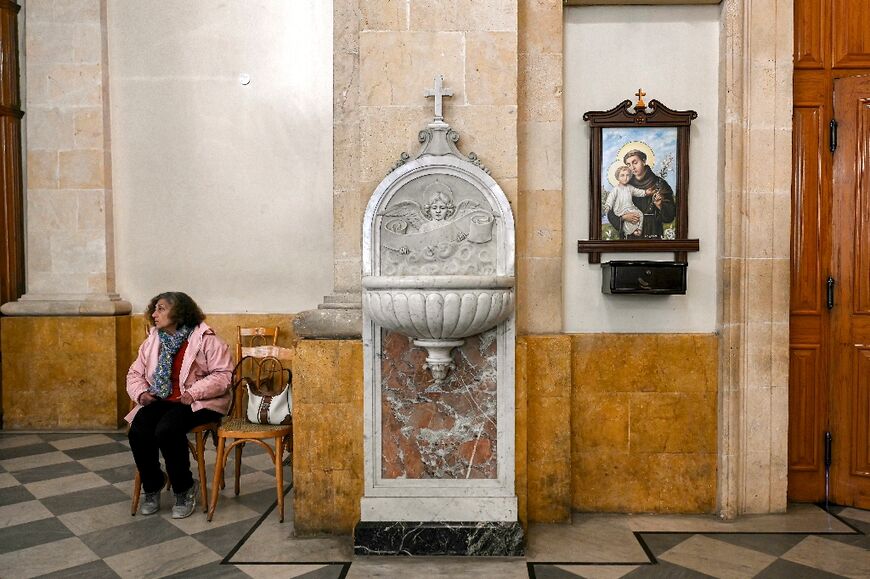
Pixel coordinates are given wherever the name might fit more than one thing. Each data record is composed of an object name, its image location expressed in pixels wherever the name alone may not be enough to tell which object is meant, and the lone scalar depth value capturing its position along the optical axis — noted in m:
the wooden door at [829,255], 3.15
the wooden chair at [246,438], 3.08
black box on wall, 2.94
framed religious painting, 3.03
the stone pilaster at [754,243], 2.97
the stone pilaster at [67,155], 5.00
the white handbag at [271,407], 3.14
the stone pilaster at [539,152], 2.90
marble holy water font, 2.63
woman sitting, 3.12
